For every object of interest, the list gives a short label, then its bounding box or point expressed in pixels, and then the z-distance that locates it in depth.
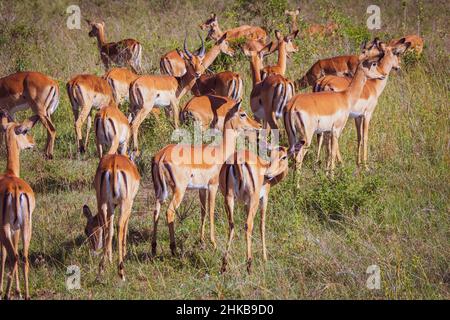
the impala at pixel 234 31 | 26.34
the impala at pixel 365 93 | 17.42
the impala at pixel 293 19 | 25.05
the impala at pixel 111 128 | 16.20
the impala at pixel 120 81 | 20.22
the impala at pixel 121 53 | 24.08
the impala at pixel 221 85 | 19.72
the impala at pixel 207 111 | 17.73
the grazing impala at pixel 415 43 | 23.78
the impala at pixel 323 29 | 26.62
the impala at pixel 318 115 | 15.62
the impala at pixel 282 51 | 20.30
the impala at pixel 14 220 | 11.03
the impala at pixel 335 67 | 20.84
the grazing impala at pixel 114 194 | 11.91
